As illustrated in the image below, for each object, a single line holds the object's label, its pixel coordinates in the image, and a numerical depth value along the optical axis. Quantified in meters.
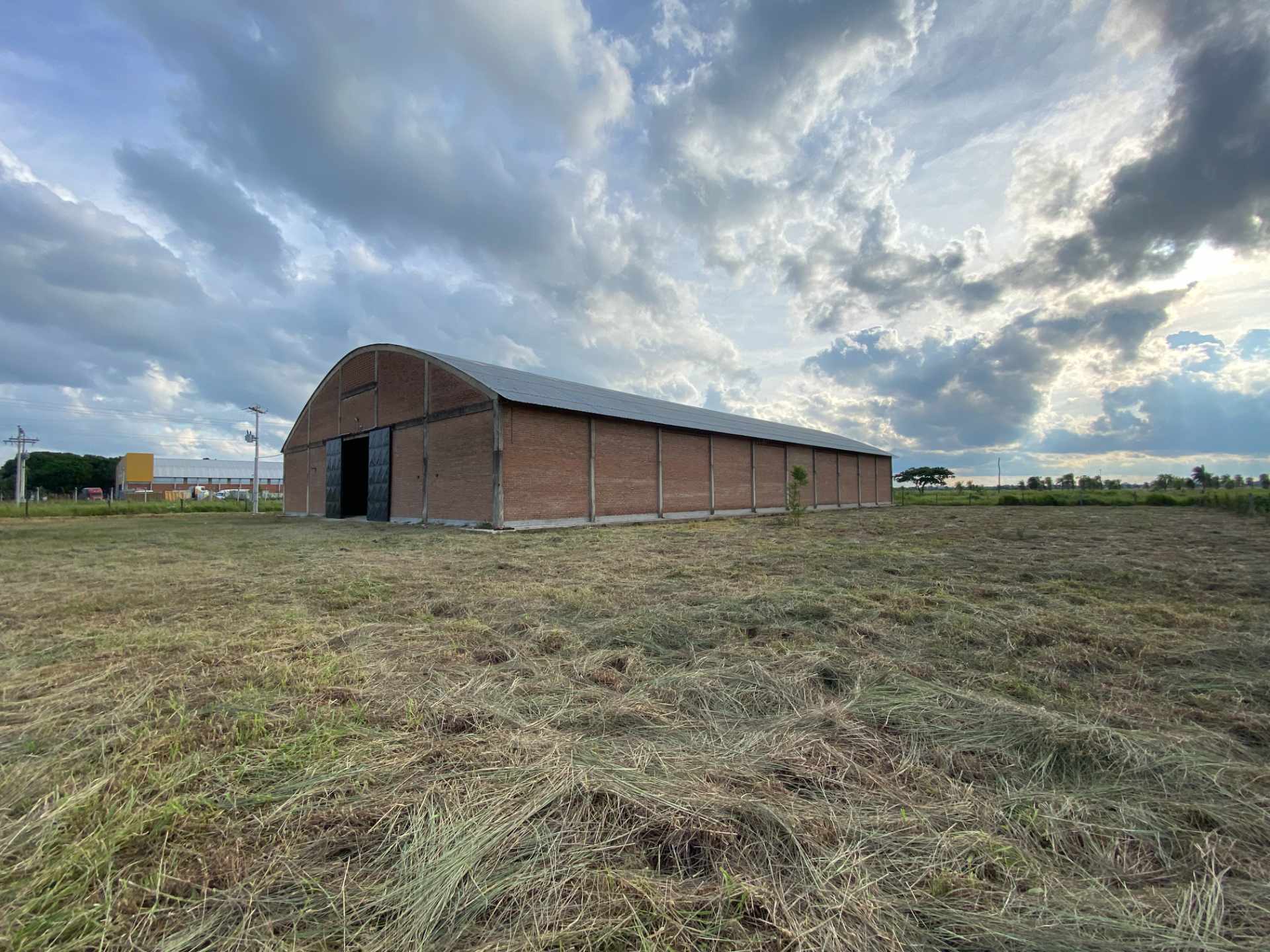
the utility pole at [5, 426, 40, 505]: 41.34
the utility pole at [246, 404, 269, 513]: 34.00
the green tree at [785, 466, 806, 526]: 19.70
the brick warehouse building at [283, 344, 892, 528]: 16.77
